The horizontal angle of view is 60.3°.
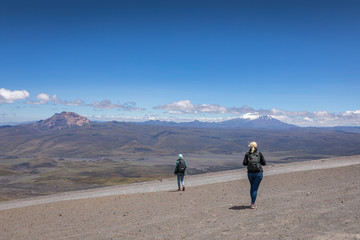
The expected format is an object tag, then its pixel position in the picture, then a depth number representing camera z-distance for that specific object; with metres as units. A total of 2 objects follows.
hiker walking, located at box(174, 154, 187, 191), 22.05
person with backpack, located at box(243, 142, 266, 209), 12.91
